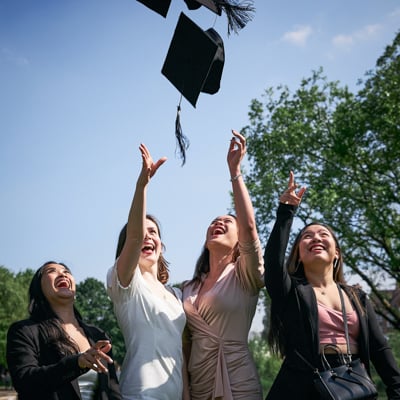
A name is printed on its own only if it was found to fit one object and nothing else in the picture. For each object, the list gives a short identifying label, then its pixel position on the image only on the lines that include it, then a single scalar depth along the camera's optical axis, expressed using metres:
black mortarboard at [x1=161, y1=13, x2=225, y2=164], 3.83
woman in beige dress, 3.53
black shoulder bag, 3.00
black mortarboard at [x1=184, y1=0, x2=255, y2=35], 3.53
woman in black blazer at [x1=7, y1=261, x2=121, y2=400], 3.12
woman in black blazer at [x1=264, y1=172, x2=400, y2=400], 3.24
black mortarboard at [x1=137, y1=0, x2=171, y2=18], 3.82
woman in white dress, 3.32
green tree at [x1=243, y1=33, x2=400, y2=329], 14.48
